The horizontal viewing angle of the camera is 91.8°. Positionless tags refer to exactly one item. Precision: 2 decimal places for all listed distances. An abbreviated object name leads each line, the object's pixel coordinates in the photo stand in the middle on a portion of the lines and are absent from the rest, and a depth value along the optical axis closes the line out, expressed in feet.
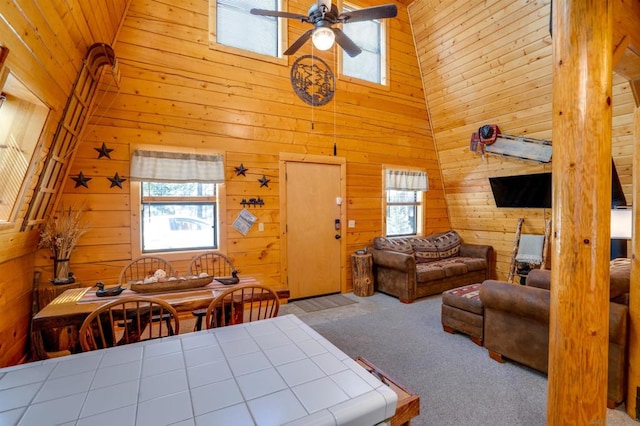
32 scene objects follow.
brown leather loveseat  14.52
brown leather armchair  6.77
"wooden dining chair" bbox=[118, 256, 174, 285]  11.70
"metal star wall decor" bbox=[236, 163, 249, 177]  13.47
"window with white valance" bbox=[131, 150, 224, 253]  11.95
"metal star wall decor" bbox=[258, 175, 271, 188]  14.02
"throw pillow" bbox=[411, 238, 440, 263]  17.01
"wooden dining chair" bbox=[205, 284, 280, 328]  5.73
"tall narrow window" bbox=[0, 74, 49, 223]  6.86
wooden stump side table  15.55
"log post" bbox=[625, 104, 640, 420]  6.54
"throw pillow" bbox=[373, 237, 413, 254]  16.28
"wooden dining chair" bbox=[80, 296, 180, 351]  4.78
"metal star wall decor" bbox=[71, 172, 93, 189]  10.84
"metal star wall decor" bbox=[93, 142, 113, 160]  11.18
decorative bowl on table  7.91
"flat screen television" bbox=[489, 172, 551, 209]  14.75
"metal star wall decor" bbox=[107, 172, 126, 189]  11.42
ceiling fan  8.52
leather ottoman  9.77
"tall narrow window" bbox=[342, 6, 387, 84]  16.43
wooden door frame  14.52
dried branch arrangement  10.01
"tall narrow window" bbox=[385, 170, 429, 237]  17.81
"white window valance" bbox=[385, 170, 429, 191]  17.57
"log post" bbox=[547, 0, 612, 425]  4.87
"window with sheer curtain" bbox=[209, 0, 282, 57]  13.25
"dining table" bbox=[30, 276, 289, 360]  6.23
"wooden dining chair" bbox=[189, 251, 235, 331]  12.51
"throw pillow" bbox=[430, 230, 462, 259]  17.89
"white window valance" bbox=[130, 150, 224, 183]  11.68
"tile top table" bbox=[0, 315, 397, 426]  2.63
